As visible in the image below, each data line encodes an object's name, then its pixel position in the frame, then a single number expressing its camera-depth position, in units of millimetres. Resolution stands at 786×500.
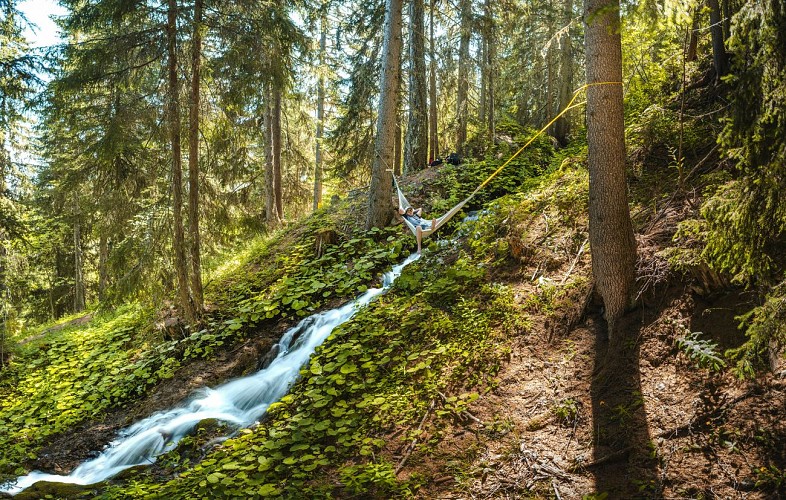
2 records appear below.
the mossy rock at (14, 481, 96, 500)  4820
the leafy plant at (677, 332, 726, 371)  3168
